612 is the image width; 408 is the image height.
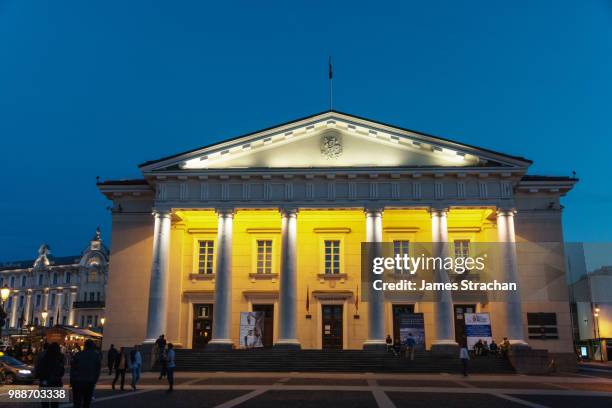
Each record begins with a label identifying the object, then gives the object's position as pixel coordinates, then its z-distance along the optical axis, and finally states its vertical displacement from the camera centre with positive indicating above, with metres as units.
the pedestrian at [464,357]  26.19 -0.82
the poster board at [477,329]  31.73 +0.52
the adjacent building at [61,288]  94.75 +8.33
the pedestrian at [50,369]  11.80 -0.64
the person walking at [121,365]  19.89 -0.96
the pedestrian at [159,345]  28.28 -0.37
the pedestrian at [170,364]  18.84 -0.88
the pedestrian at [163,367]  22.31 -1.18
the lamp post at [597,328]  51.90 +1.05
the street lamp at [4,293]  26.77 +2.00
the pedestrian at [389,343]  30.77 -0.25
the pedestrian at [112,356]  23.31 -0.76
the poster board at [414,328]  31.02 +0.54
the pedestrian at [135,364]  20.06 -0.93
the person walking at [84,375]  10.80 -0.70
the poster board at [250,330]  31.77 +0.41
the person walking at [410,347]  29.29 -0.43
